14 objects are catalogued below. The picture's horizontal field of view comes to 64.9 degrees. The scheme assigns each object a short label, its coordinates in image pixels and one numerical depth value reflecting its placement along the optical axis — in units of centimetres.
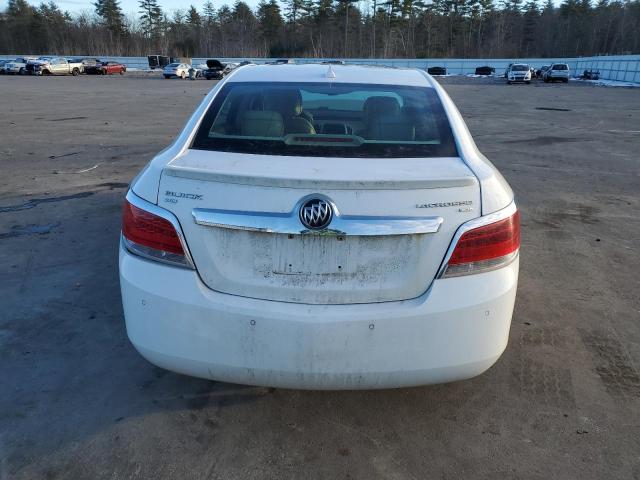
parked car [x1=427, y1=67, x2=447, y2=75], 6369
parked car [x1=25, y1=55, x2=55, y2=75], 4950
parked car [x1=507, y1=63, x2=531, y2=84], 4528
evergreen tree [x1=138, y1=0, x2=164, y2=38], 9938
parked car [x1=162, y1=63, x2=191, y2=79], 4900
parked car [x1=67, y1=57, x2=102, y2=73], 5531
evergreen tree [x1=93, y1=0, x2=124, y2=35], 9468
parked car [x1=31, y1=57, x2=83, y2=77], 4991
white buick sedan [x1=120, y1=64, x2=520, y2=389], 210
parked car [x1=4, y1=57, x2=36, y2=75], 5078
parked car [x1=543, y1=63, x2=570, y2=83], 4709
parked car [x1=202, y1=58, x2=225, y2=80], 4897
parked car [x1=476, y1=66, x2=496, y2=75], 6494
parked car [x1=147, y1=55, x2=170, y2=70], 6650
